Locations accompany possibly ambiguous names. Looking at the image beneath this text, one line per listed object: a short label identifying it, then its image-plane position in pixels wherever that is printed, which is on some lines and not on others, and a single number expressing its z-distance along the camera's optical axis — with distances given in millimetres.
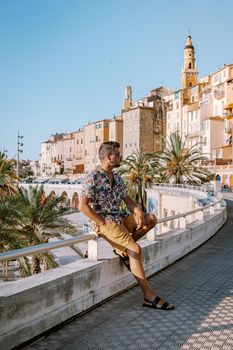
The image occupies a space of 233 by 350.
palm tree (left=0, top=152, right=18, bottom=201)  33694
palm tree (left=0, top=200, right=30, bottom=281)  17375
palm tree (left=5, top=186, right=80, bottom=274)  19766
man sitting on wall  5410
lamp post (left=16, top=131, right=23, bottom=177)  68375
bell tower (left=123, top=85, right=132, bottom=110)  133750
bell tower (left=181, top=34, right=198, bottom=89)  111562
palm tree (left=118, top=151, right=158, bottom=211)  47438
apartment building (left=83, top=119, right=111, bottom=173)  125562
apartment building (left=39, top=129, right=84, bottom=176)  142500
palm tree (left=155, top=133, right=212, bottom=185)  43000
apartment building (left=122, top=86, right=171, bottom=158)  104062
